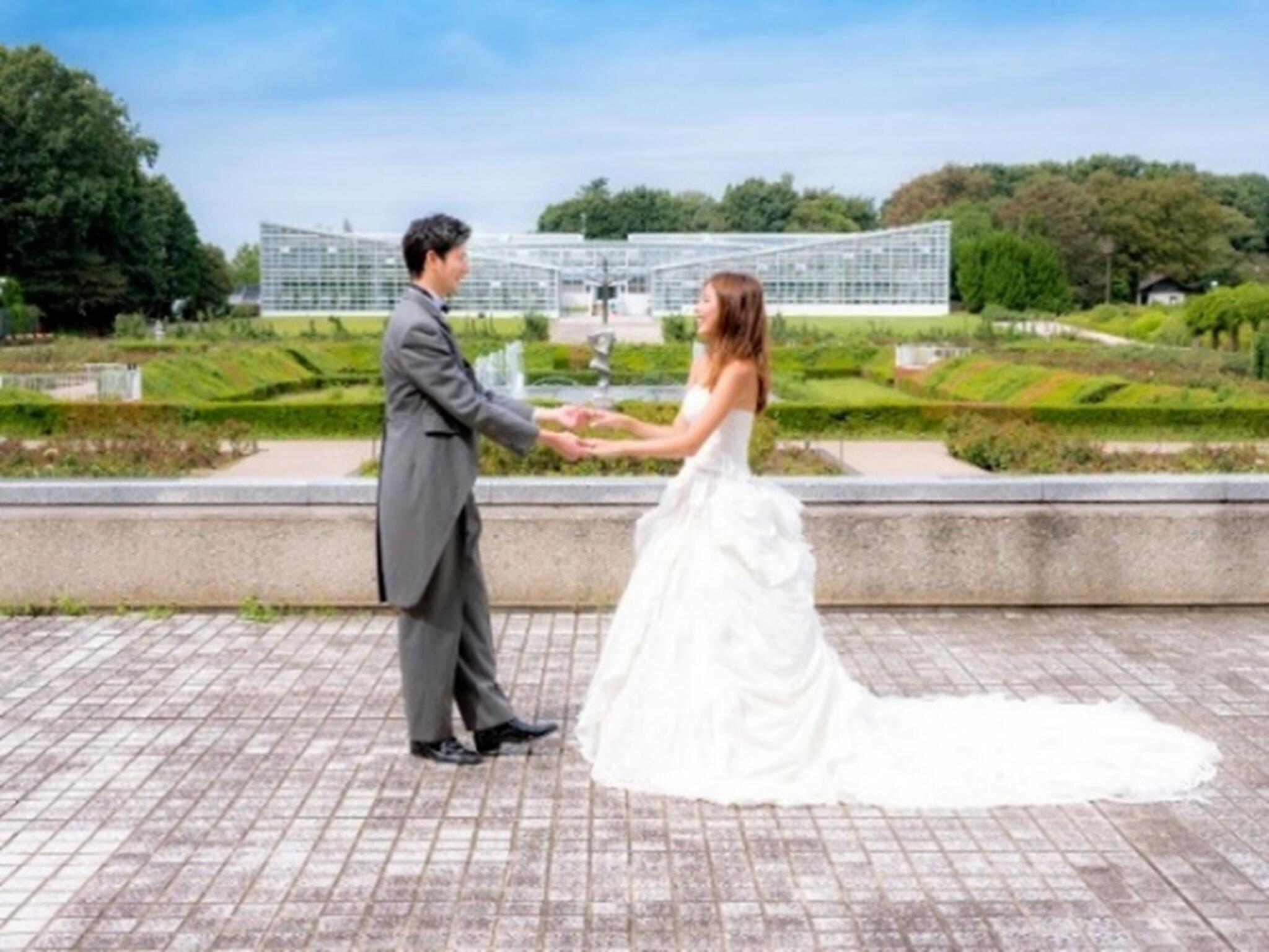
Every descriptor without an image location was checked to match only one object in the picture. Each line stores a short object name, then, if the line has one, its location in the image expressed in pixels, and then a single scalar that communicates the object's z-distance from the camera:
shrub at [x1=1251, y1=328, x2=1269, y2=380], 33.38
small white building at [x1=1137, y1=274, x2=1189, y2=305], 83.88
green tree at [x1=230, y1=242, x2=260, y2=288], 121.00
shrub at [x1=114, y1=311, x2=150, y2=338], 51.19
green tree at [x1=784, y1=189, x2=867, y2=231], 95.62
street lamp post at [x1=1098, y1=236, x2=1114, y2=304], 79.75
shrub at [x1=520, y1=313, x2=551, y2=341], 46.88
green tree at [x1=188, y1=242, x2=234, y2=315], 78.25
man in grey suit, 5.34
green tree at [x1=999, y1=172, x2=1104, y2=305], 79.81
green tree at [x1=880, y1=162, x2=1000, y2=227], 91.31
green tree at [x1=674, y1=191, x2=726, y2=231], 99.75
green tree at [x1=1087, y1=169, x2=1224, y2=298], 78.25
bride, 5.21
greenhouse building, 64.62
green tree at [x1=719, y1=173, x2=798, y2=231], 97.81
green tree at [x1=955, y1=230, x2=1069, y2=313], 72.19
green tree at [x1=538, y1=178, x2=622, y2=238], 100.50
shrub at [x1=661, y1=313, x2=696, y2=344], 45.41
